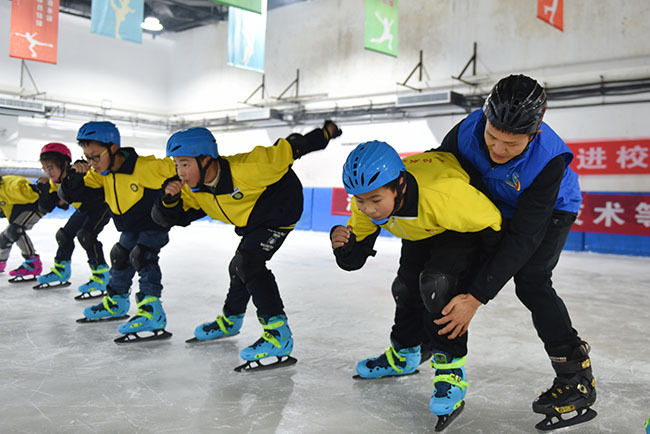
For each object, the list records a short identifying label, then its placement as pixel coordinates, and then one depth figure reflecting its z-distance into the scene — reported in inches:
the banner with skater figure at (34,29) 395.2
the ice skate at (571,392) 85.7
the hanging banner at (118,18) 354.0
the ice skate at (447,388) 84.5
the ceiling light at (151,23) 586.6
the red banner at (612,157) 410.0
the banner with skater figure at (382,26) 349.4
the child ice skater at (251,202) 112.4
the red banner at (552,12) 316.8
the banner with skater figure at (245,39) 424.2
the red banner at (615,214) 393.4
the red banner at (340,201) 537.0
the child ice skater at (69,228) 171.8
